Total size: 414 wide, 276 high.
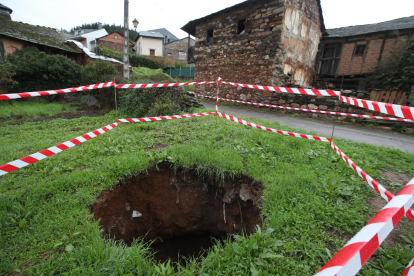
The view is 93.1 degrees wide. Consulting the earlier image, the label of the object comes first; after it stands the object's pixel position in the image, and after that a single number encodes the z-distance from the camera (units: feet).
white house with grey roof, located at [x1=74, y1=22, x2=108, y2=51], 125.74
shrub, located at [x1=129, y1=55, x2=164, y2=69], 88.40
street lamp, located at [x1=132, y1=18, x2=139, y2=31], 36.11
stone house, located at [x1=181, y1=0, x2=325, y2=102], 32.99
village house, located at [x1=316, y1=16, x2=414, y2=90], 38.63
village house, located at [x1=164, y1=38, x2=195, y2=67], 116.16
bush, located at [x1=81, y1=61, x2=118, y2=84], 38.68
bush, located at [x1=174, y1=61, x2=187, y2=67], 99.61
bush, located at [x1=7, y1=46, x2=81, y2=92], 40.10
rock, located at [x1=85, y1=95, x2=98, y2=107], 37.44
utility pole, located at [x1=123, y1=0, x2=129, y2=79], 31.37
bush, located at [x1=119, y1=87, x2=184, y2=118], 23.31
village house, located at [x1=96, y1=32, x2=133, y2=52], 102.59
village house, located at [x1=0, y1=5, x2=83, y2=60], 46.44
